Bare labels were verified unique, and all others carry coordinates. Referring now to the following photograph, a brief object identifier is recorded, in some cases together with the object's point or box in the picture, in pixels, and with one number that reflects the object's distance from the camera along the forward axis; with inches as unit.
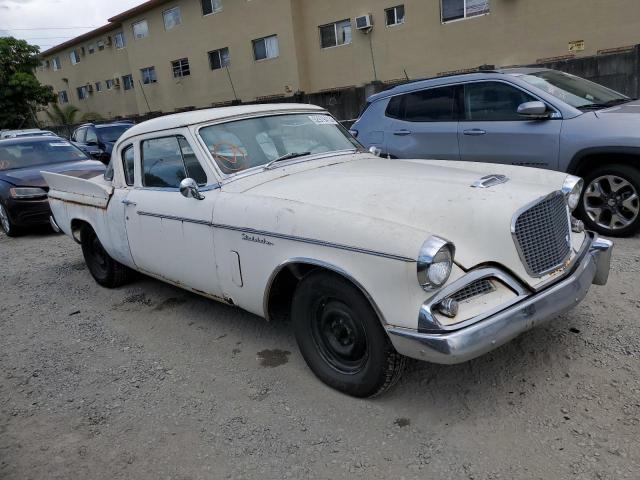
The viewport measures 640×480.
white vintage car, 98.6
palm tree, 1284.4
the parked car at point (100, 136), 536.8
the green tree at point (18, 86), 1127.0
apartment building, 533.3
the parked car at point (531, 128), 199.3
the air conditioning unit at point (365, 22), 668.7
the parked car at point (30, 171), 326.0
